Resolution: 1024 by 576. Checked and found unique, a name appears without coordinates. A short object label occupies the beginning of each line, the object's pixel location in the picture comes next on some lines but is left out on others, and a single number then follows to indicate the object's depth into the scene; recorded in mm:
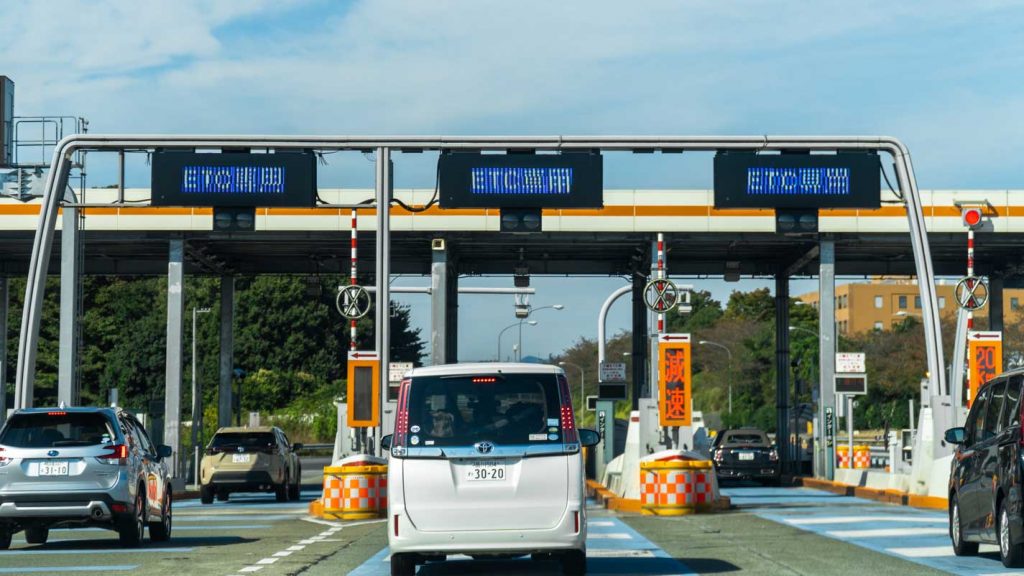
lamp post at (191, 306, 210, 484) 44712
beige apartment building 134125
